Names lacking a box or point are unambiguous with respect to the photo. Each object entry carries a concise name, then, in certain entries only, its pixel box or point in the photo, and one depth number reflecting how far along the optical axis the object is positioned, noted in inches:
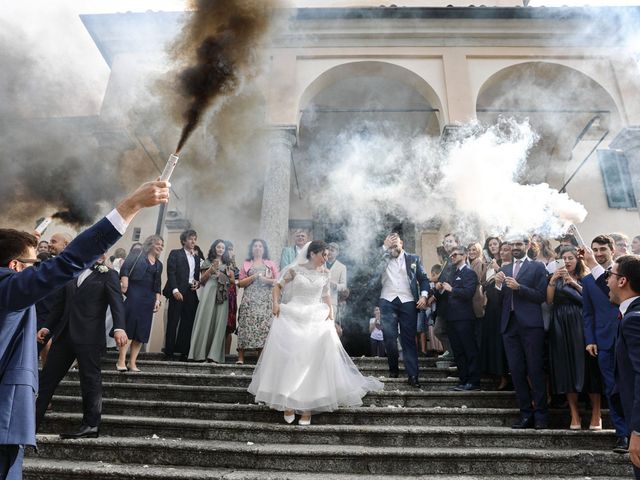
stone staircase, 156.0
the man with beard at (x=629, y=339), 98.6
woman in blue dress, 246.8
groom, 237.1
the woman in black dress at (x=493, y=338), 225.9
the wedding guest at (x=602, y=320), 165.8
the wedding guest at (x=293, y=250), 292.4
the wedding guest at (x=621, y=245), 206.5
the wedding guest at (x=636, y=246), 237.4
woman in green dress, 270.7
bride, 184.1
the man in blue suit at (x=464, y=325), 223.3
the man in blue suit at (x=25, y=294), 82.8
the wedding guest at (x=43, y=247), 293.9
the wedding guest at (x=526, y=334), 187.0
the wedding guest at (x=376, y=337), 357.7
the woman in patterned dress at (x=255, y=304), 262.0
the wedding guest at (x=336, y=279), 289.6
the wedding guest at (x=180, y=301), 278.7
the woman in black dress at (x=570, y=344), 186.4
